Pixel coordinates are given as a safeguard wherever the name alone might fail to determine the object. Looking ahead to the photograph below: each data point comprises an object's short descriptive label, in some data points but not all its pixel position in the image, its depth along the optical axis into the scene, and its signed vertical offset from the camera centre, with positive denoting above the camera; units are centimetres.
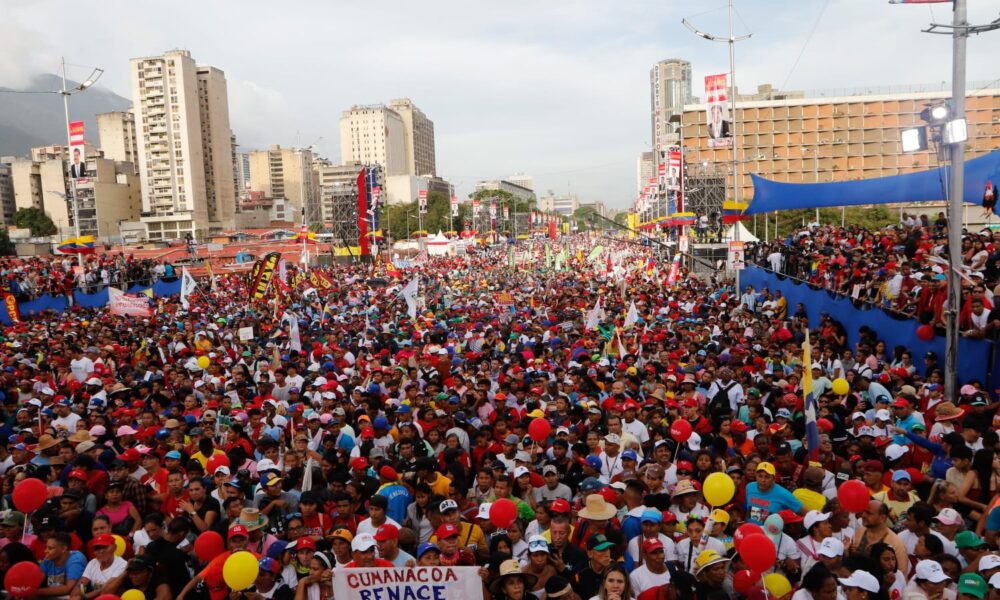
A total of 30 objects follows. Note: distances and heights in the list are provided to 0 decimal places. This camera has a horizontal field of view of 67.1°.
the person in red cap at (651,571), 472 -216
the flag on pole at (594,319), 1597 -188
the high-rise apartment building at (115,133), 12854 +1989
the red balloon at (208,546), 533 -213
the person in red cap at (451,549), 513 -217
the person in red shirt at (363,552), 495 -205
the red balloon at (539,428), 751 -195
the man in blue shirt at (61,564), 532 -223
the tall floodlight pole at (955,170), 916 +57
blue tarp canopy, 1258 +69
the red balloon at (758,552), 440 -191
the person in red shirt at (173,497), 660 -221
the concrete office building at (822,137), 9250 +1066
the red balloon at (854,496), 510 -187
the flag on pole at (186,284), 2017 -103
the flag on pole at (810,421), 680 -181
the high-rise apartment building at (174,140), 10412 +1492
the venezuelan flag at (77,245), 2796 +18
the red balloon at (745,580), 455 -215
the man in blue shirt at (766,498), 564 -208
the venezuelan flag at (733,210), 2502 +48
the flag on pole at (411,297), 1862 -148
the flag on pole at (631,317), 1534 -179
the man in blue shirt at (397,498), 625 -217
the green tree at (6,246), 7538 +71
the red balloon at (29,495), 600 -193
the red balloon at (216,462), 733 -212
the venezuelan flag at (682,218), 3466 +39
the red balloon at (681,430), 735 -198
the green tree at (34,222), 10638 +420
